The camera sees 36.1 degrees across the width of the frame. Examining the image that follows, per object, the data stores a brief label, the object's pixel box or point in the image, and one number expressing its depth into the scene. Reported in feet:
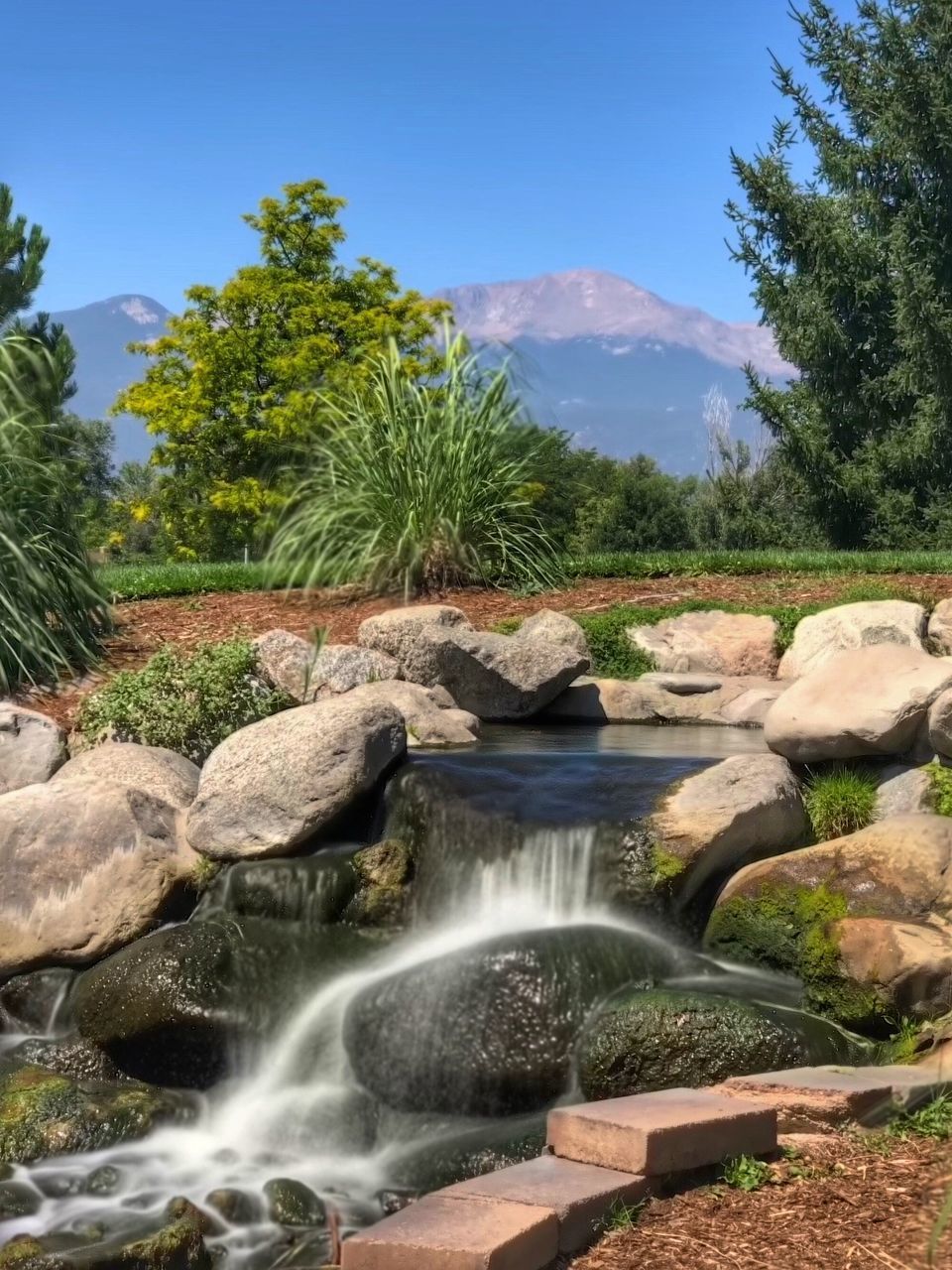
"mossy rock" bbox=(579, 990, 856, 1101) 17.52
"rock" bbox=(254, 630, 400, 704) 31.48
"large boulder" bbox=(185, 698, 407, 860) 23.98
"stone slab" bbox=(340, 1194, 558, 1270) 10.50
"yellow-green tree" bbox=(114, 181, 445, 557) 90.79
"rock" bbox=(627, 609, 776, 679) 36.60
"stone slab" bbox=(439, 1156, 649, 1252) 11.33
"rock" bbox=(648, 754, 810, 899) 21.65
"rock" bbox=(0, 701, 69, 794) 28.09
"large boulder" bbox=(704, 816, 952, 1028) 19.30
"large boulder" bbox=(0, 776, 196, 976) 23.50
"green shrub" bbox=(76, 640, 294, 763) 29.19
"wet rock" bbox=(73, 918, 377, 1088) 20.79
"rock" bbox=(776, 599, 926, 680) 34.32
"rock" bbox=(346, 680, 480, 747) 29.73
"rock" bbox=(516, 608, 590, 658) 34.12
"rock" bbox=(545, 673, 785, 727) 34.45
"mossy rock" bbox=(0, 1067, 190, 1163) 18.76
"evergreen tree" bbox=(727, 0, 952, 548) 71.26
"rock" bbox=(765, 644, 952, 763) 22.63
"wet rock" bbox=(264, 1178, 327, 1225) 16.93
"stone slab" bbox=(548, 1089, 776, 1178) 12.00
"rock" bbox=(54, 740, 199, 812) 26.05
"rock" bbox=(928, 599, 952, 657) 34.50
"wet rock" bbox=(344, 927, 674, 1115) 18.71
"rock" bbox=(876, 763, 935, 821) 22.29
